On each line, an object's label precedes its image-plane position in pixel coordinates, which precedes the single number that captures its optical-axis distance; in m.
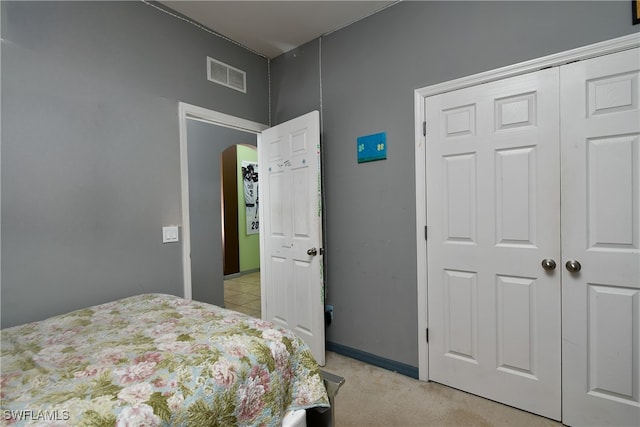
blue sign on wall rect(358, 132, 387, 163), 2.27
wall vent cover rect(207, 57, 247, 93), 2.48
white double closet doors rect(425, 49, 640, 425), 1.53
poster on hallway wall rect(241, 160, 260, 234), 5.81
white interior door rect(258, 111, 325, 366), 2.39
